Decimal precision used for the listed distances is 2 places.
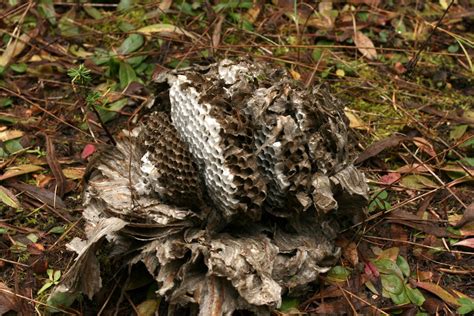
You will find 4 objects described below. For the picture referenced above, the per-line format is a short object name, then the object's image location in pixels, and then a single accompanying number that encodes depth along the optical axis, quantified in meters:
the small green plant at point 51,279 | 1.95
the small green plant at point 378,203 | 2.19
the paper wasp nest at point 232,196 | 1.75
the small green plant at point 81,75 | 1.95
